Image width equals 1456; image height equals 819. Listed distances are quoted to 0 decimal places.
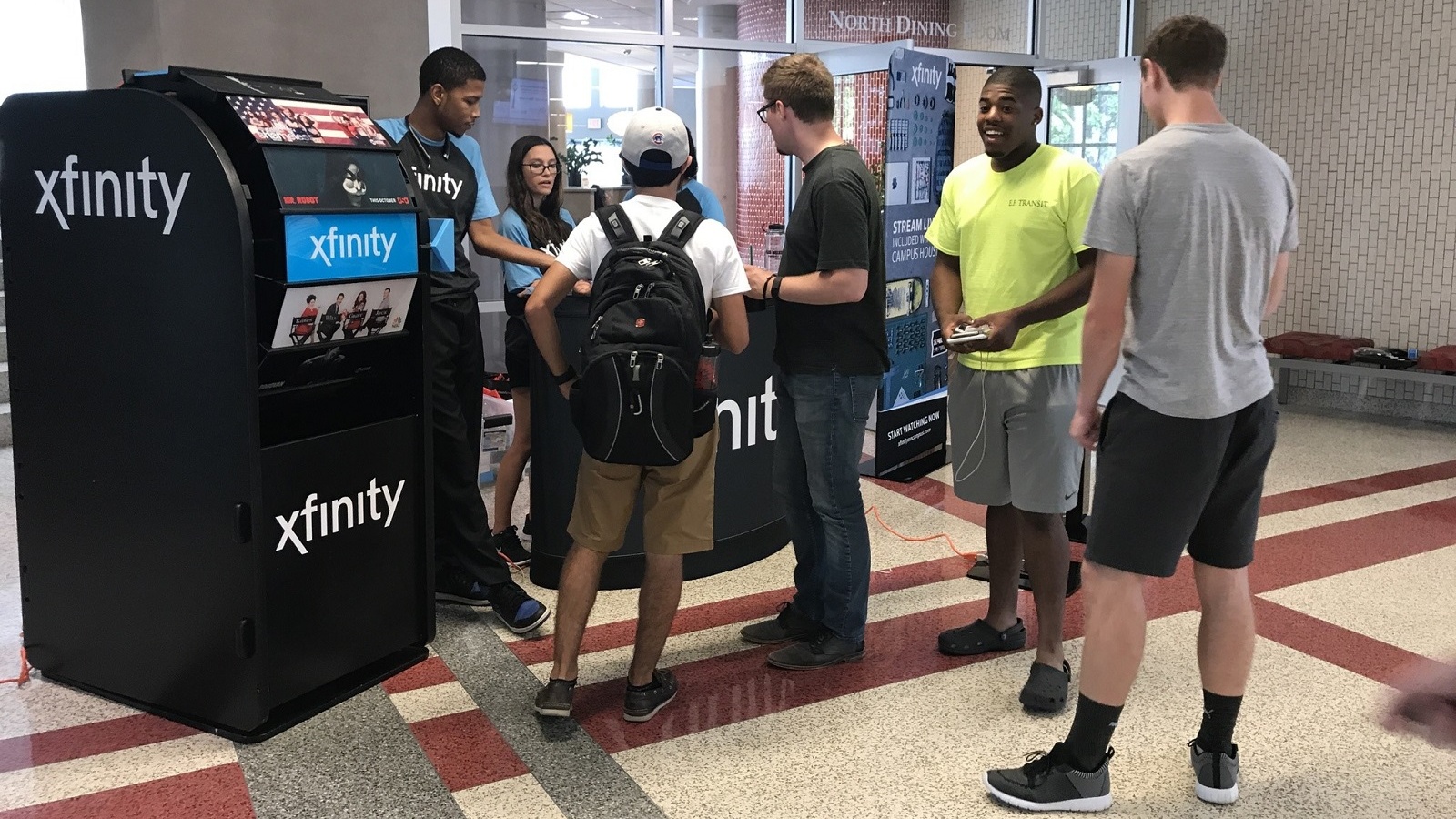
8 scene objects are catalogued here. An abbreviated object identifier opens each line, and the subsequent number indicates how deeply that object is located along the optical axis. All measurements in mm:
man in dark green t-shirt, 2885
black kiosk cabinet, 2527
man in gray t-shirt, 2184
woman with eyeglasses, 4156
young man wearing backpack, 2551
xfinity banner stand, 5223
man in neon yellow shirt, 2877
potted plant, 6066
